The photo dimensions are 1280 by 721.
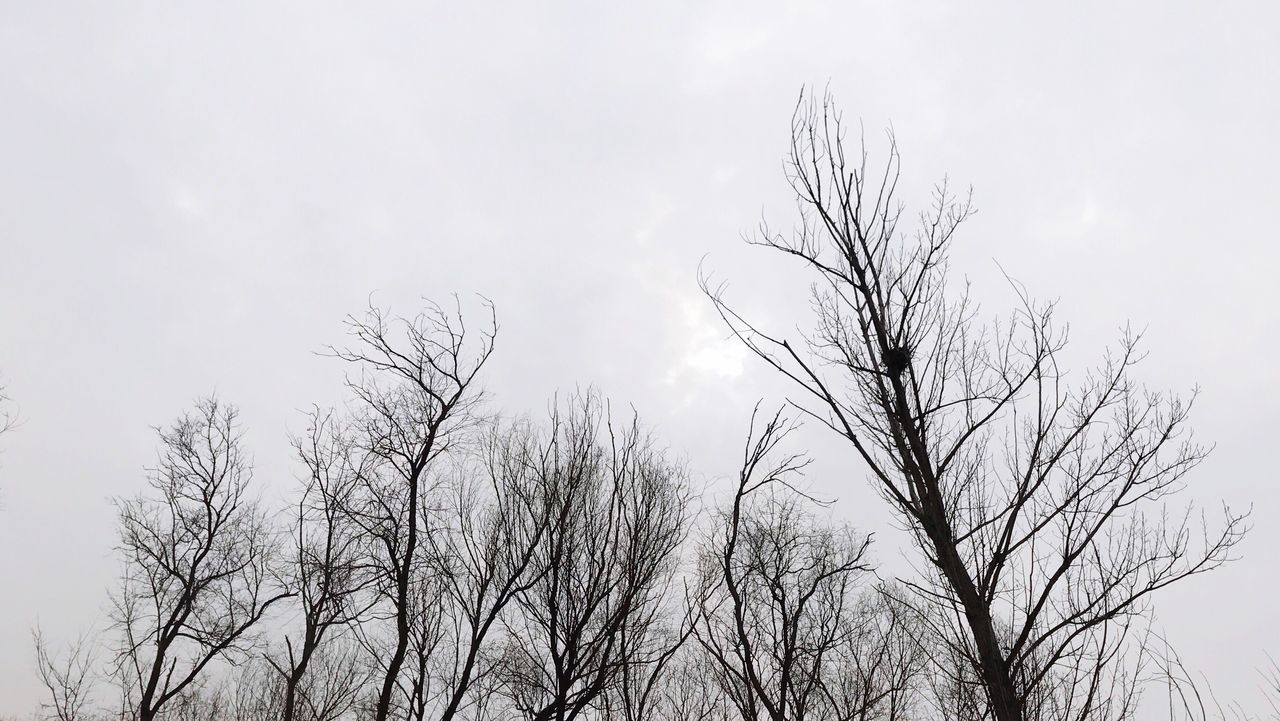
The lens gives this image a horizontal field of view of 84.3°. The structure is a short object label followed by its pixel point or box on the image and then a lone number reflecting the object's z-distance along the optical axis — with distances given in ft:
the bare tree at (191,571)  55.72
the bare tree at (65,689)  49.83
